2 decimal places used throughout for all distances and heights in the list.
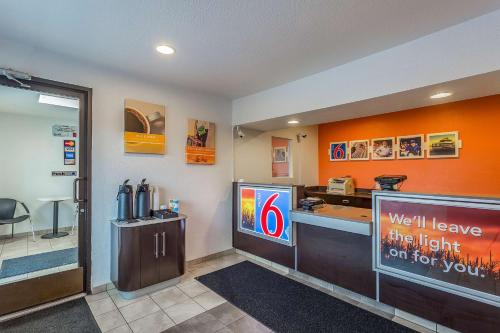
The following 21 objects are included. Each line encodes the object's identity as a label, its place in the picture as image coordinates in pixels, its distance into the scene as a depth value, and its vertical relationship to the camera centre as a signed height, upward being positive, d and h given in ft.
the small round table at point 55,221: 9.15 -2.05
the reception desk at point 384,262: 6.16 -3.19
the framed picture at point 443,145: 11.43 +1.13
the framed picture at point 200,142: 11.70 +1.30
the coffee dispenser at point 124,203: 9.13 -1.33
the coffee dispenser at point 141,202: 9.58 -1.36
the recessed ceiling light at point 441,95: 7.69 +2.38
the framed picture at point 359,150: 14.94 +1.14
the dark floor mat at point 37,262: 7.97 -3.30
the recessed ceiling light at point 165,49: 7.64 +3.88
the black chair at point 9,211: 8.48 -1.56
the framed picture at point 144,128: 9.77 +1.72
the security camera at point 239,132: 13.60 +2.04
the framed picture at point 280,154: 15.71 +0.90
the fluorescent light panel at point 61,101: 8.68 +2.49
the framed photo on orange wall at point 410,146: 12.60 +1.14
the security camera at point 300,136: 16.72 +2.23
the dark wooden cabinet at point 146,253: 8.59 -3.24
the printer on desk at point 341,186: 14.82 -1.14
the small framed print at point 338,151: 16.06 +1.14
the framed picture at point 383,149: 13.79 +1.12
